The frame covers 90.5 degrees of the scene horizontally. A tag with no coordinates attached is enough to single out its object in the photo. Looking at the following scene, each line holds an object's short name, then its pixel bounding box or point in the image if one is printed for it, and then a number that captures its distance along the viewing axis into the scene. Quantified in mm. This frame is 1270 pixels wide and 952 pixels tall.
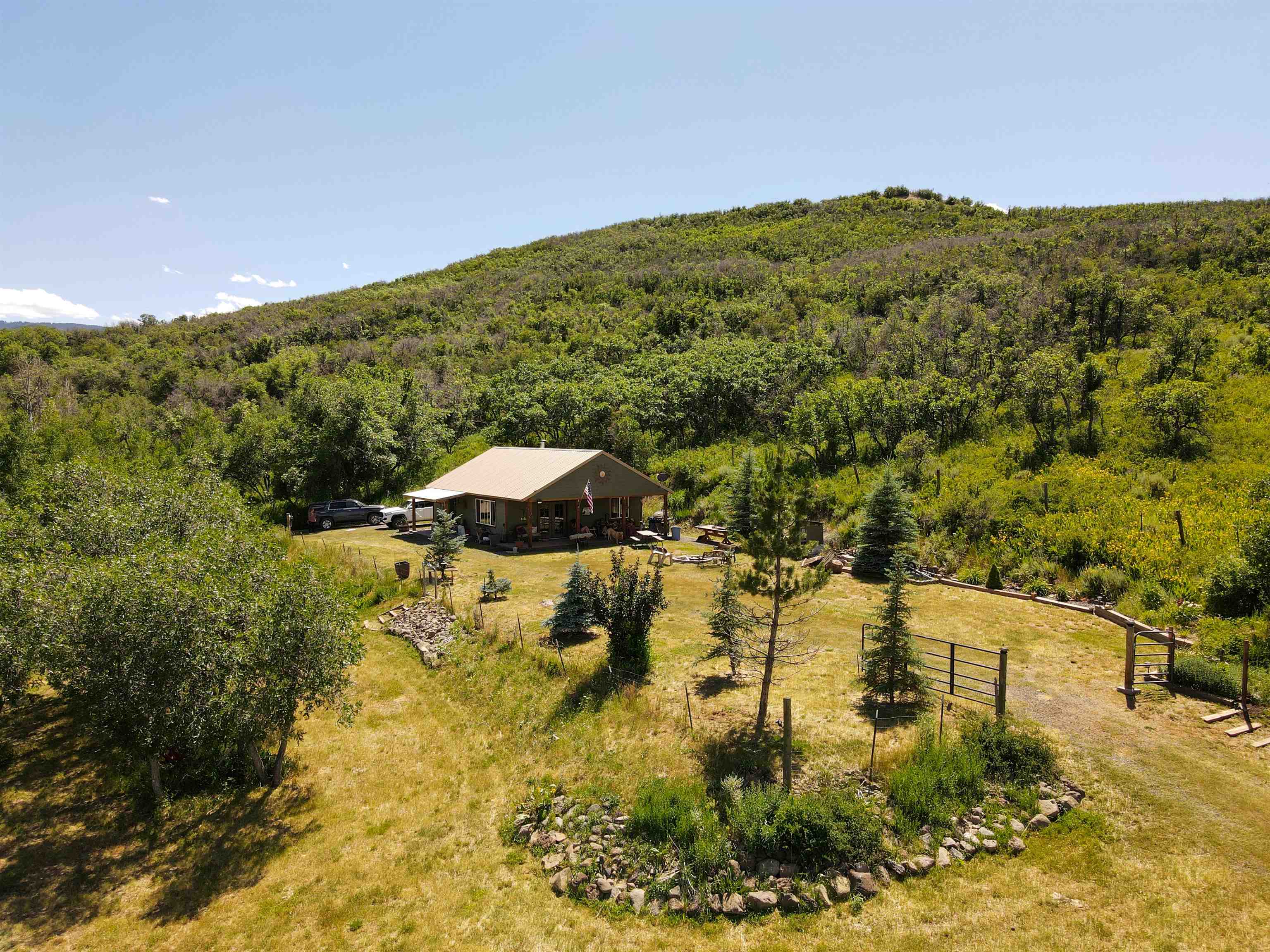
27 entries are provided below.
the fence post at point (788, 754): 10905
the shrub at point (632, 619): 16625
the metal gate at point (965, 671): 12984
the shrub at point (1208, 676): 13555
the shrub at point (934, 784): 10969
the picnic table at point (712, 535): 31047
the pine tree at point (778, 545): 12336
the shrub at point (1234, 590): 16266
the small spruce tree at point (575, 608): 18891
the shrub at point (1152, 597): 18219
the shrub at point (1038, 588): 21094
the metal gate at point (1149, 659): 13875
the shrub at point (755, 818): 10664
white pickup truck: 38031
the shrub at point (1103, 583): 19578
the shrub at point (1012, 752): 11695
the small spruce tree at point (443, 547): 24391
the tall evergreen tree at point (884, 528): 24234
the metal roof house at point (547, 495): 30312
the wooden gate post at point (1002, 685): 12617
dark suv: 38562
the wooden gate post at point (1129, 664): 13781
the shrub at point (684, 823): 10719
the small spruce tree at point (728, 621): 14930
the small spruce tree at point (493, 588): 22469
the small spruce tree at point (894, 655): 13812
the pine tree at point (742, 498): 28297
